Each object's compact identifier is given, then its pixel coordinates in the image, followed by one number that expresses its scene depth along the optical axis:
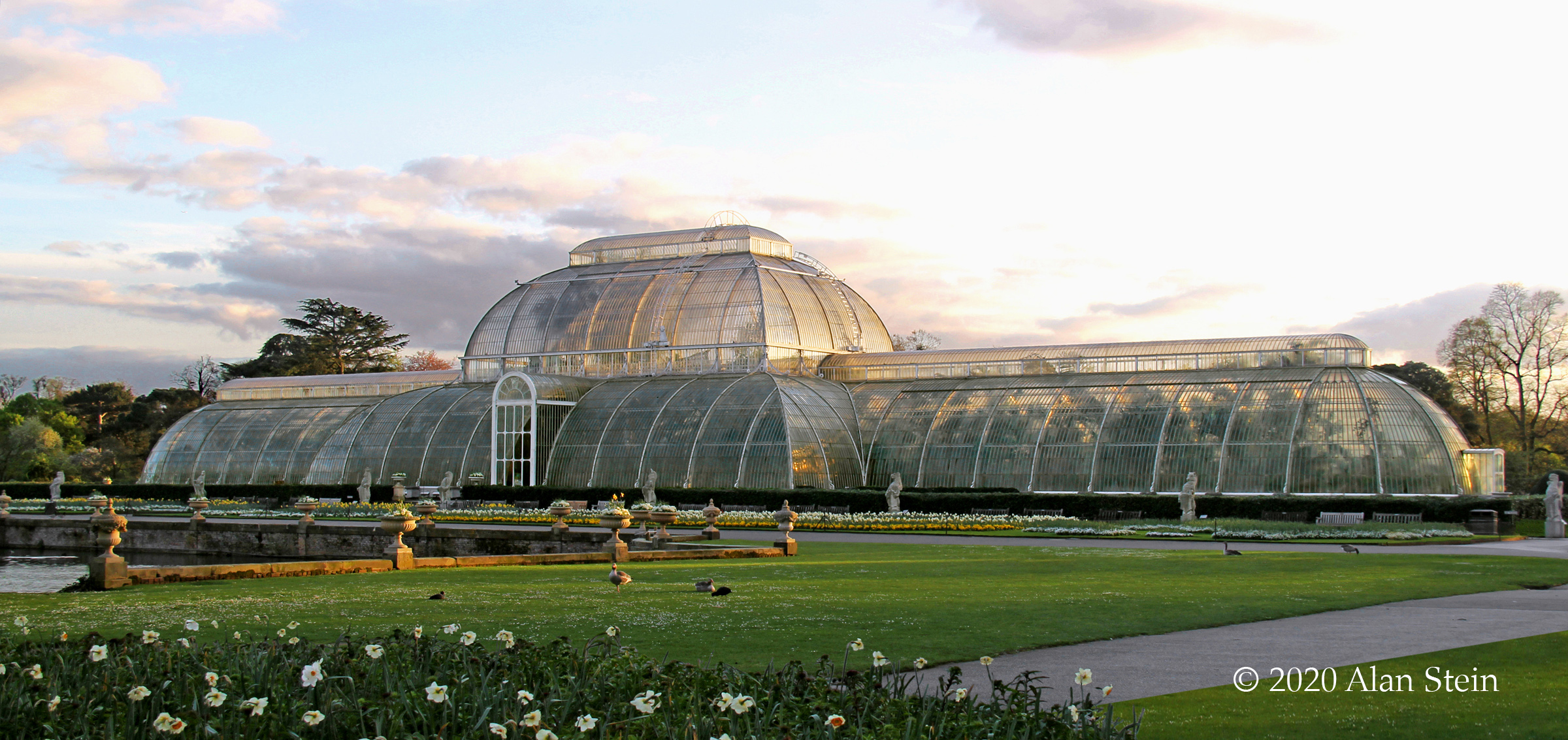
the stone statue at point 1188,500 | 43.06
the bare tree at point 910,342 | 102.69
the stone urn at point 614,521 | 26.95
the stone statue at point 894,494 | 47.44
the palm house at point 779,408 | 49.09
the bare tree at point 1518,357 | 66.88
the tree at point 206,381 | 114.62
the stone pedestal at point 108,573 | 22.56
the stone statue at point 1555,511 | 38.00
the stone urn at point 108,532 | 23.14
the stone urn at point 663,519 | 31.58
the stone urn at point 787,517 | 32.25
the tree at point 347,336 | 103.88
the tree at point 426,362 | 124.75
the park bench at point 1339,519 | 41.75
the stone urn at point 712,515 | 36.31
